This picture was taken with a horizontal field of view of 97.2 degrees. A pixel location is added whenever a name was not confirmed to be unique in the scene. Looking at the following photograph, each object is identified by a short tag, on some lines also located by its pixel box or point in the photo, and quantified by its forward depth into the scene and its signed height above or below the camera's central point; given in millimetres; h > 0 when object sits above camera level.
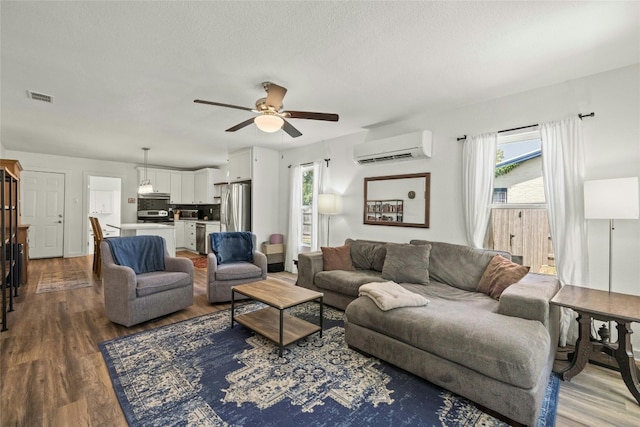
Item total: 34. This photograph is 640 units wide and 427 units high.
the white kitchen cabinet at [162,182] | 7822 +898
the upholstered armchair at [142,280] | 2898 -717
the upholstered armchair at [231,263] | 3660 -684
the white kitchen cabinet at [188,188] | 8367 +788
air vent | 2994 +1271
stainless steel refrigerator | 5594 +162
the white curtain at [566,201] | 2592 +162
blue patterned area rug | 1716 -1213
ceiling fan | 2516 +972
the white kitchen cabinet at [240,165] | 5595 +1022
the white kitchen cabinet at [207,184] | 7895 +882
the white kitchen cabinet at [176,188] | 8164 +766
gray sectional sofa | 1654 -810
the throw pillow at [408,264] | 3148 -550
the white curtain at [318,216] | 4953 -3
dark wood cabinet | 2643 -236
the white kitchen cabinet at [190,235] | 8012 -602
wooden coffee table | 2481 -1048
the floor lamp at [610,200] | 2121 +147
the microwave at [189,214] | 8383 +14
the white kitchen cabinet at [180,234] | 8289 -580
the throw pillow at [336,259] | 3831 -589
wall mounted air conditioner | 3574 +923
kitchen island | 4840 -300
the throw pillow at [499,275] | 2559 -541
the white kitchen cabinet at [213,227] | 7344 -321
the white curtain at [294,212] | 5488 +69
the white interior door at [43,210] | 6278 +63
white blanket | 2287 -675
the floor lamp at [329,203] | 4551 +209
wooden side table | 1864 -715
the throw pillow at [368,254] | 3754 -519
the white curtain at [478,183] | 3131 +389
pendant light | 5941 +569
